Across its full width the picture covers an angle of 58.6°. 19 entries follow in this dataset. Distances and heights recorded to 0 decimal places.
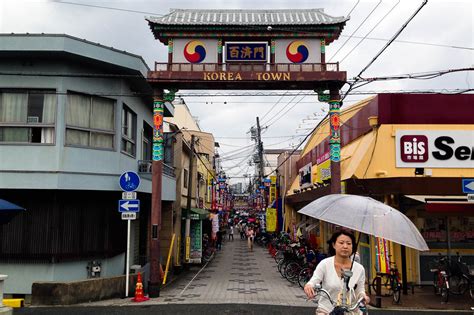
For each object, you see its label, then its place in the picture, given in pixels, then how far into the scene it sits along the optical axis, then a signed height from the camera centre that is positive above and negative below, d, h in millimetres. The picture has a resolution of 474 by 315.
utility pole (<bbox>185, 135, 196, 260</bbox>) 20906 -328
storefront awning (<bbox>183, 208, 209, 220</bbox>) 22200 -195
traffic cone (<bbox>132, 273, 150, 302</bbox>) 12477 -2467
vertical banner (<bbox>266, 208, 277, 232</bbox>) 33812 -652
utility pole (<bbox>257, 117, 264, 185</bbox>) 39209 +6060
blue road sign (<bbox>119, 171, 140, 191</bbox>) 12727 +872
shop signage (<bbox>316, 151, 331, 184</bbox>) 17812 +1859
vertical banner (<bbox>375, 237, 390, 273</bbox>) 13734 -1471
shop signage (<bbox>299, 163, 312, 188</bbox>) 23384 +1996
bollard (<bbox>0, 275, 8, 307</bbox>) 8312 -1508
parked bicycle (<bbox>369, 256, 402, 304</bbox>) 12438 -2191
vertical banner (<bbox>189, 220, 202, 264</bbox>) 23167 -1469
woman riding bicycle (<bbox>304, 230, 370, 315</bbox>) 5012 -780
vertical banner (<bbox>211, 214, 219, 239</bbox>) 30155 -899
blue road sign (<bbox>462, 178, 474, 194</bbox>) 10531 +651
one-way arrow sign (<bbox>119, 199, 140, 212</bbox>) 12500 +150
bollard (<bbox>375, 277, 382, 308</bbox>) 12592 -2278
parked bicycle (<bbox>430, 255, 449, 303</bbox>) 12508 -2026
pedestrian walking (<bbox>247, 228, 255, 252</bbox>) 32719 -2181
